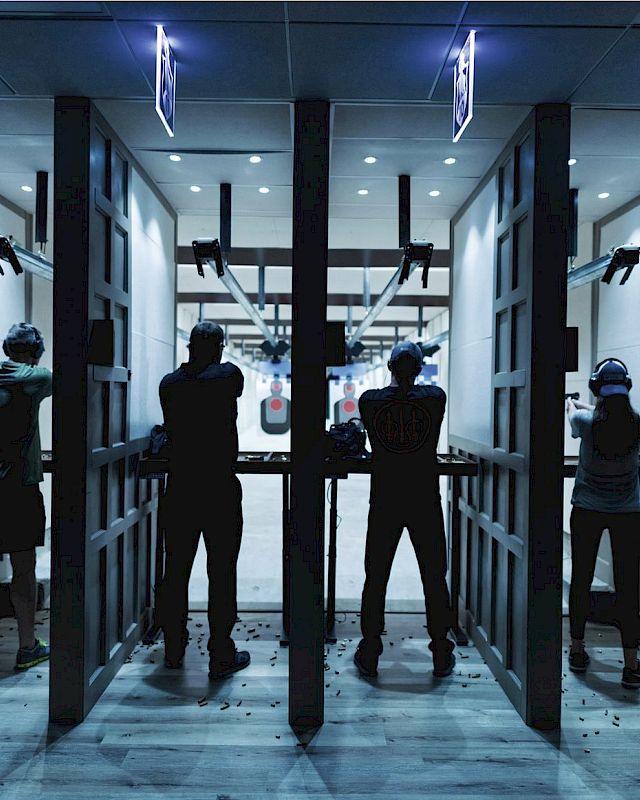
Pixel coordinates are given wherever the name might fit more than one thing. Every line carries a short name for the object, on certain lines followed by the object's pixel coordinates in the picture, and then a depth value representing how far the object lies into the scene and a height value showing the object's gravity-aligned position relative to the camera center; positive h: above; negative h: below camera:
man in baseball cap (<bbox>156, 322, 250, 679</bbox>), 2.86 -0.43
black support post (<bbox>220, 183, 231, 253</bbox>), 3.69 +1.05
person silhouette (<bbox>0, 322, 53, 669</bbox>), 2.87 -0.37
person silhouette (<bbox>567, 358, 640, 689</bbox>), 2.84 -0.45
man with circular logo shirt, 2.86 -0.46
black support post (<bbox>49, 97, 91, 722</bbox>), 2.51 -0.02
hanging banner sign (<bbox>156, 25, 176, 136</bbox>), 2.02 +1.05
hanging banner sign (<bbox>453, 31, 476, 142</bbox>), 2.03 +1.06
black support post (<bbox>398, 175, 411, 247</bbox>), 3.52 +1.06
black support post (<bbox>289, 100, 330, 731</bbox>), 2.50 -0.03
